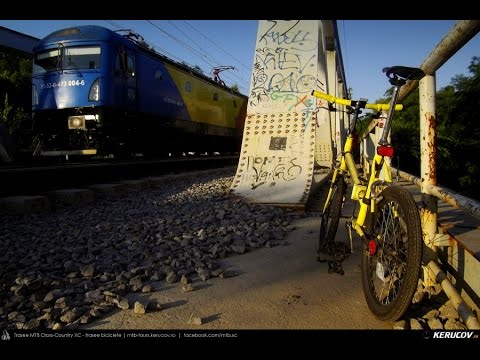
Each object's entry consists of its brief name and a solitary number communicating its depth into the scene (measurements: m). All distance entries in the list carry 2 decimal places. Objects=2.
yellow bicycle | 1.57
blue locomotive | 9.38
